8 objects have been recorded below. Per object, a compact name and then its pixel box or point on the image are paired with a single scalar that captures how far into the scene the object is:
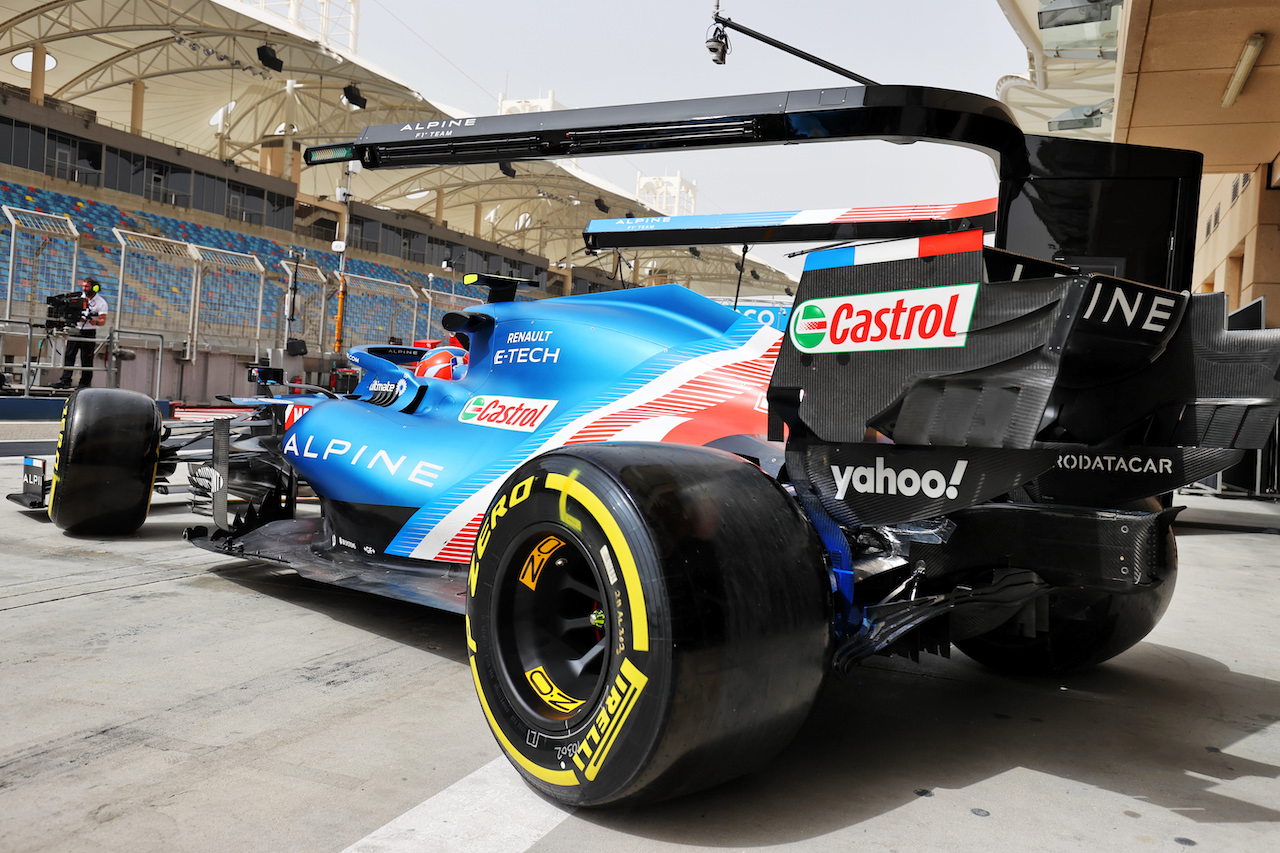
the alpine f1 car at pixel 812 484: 2.04
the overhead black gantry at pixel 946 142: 2.71
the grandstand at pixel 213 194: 20.39
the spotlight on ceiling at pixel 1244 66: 7.88
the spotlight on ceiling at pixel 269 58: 29.64
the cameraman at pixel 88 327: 14.84
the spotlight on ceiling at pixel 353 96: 30.91
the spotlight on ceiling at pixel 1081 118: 20.86
